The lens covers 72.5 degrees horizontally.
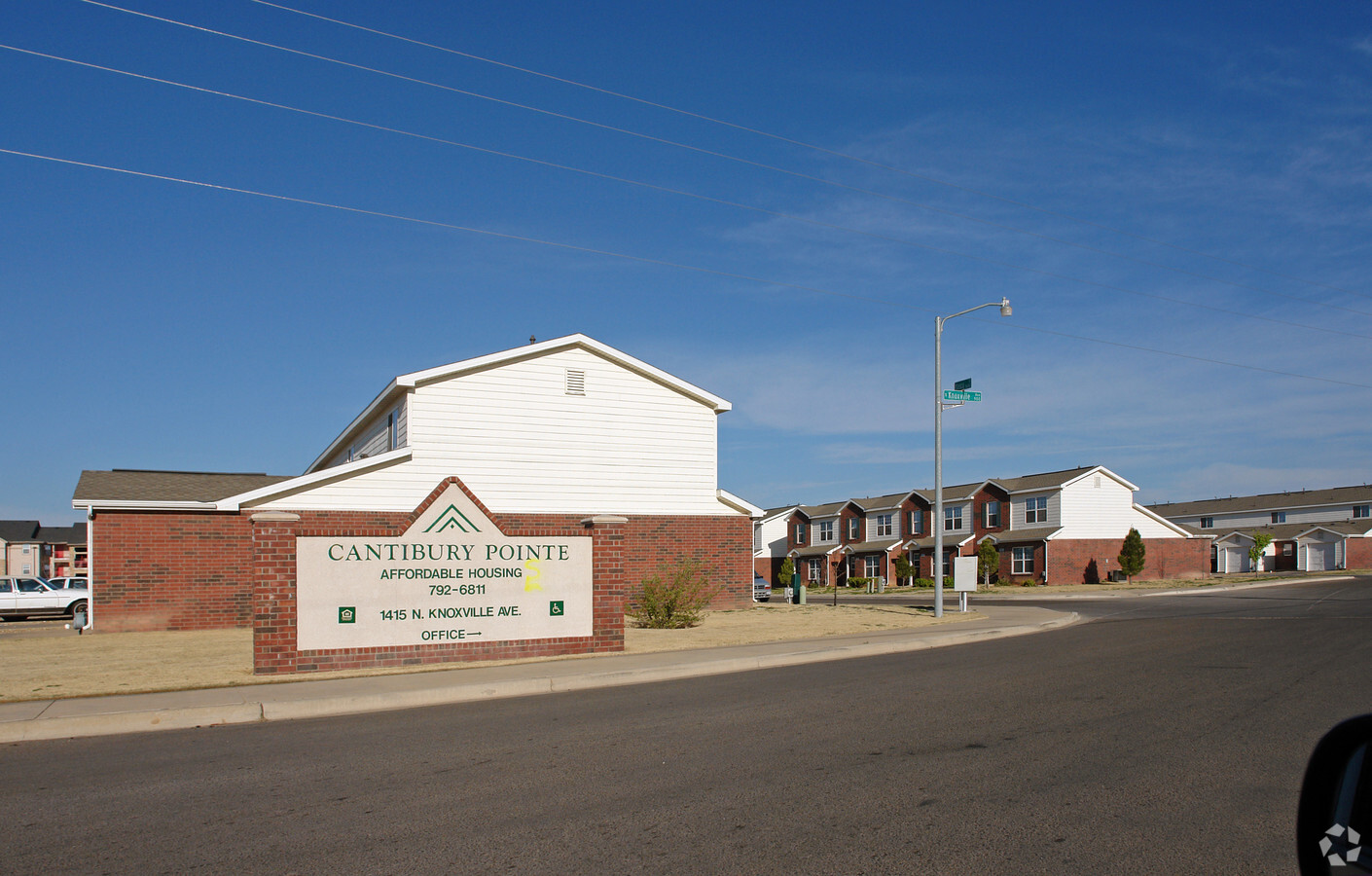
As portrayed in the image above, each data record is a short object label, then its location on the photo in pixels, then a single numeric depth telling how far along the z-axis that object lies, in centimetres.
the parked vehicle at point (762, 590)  4075
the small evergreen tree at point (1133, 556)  5675
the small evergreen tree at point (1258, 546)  6669
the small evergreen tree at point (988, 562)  5744
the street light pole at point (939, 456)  2514
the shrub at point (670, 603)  2191
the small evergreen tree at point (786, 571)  6850
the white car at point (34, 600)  3338
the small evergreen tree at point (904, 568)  6331
